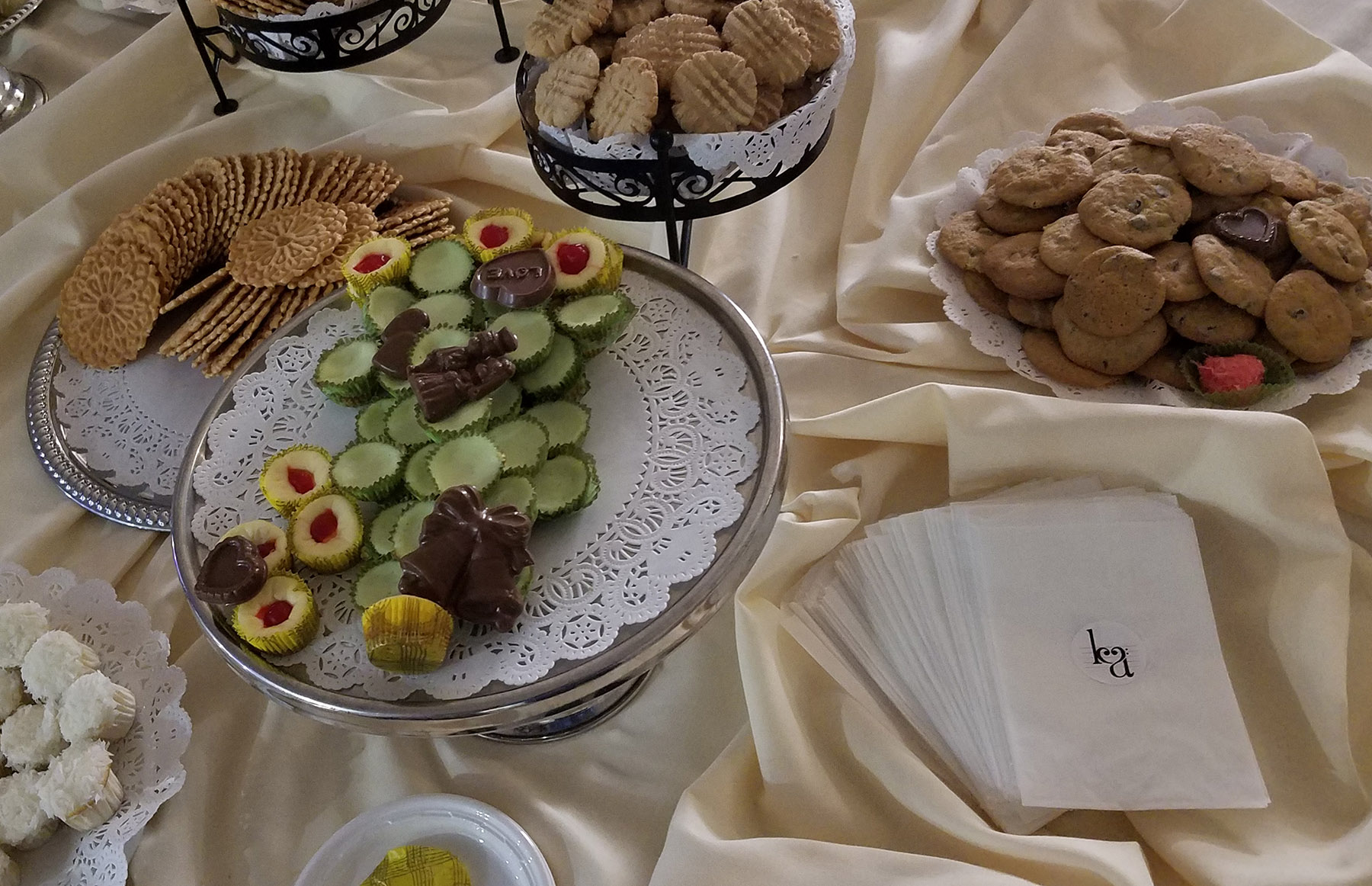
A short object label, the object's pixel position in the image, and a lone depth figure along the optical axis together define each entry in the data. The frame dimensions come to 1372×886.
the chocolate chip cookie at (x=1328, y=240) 0.85
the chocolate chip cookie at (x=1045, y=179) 0.94
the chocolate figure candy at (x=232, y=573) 0.59
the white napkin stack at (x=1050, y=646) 0.67
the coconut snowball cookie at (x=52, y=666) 0.71
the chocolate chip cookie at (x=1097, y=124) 1.00
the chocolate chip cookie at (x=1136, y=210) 0.88
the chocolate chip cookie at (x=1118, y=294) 0.85
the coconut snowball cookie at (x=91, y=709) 0.69
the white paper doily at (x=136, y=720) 0.67
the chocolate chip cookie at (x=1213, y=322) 0.86
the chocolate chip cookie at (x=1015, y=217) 0.95
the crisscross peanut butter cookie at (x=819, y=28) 0.76
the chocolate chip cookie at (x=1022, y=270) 0.90
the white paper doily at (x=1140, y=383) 0.83
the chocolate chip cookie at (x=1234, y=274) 0.85
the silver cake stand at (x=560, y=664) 0.55
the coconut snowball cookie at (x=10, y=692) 0.72
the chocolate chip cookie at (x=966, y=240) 0.95
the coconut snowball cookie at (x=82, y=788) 0.66
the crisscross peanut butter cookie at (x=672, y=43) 0.74
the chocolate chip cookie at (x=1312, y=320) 0.83
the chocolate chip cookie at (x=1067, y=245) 0.89
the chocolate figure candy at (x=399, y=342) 0.69
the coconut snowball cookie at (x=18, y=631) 0.73
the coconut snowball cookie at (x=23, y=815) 0.67
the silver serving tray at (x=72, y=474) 0.86
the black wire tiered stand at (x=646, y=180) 0.74
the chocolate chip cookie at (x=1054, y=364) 0.87
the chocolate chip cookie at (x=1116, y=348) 0.86
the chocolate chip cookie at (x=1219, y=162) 0.90
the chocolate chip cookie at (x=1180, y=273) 0.86
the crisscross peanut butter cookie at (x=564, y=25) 0.77
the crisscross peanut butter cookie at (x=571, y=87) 0.75
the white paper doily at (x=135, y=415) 0.88
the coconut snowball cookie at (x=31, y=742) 0.70
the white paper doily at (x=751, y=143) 0.73
